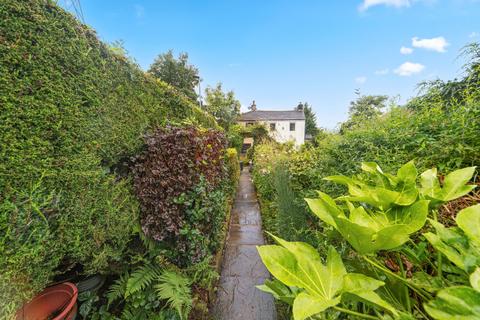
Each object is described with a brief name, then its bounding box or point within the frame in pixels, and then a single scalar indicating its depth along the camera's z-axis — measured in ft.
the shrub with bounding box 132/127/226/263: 7.06
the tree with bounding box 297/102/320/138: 118.69
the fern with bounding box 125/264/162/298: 6.11
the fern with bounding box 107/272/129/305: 6.34
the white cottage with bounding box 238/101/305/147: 89.81
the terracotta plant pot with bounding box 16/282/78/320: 4.98
